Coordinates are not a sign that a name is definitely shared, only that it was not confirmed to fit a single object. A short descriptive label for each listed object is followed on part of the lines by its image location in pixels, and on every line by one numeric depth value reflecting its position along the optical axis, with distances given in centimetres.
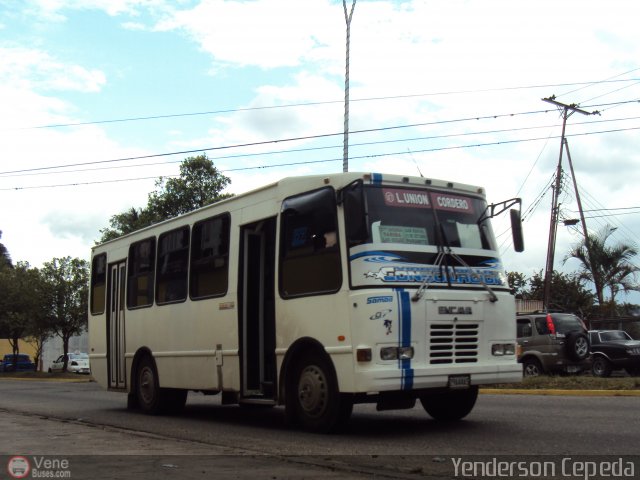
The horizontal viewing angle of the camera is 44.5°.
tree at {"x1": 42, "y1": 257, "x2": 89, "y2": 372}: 4015
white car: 4616
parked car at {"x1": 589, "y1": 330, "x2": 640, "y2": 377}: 2061
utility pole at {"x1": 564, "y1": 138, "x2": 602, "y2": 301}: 3334
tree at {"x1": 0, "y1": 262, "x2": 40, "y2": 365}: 4044
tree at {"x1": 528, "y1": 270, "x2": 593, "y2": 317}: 4248
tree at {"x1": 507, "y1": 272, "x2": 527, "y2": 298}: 4909
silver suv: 1895
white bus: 852
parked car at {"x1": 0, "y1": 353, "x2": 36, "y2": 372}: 4991
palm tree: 3581
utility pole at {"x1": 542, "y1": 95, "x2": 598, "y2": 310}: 3228
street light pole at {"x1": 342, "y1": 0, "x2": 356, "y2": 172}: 2258
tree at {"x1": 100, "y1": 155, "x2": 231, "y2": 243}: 4053
